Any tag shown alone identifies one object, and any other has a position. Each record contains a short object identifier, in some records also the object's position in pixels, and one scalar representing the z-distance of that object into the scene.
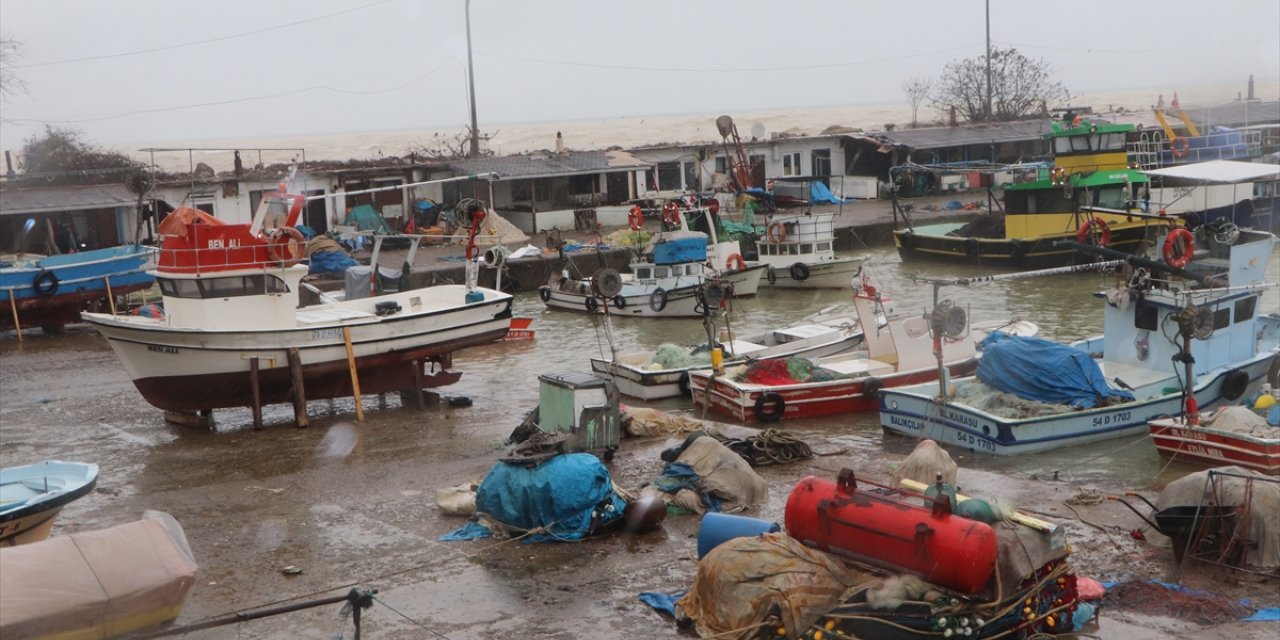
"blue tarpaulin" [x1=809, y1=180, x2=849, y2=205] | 45.47
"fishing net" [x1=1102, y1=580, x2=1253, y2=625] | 10.06
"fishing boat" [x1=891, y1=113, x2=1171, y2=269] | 33.03
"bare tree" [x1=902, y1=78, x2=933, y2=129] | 77.69
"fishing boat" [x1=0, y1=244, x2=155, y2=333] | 26.84
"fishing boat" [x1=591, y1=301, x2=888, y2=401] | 19.77
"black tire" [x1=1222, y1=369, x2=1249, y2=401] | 16.87
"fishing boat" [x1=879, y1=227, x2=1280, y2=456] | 15.70
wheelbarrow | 11.03
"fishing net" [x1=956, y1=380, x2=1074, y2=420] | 15.86
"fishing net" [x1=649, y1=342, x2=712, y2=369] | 20.14
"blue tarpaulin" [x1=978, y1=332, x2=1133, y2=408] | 16.16
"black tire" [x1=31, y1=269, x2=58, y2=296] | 26.86
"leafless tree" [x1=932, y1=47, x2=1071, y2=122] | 61.81
